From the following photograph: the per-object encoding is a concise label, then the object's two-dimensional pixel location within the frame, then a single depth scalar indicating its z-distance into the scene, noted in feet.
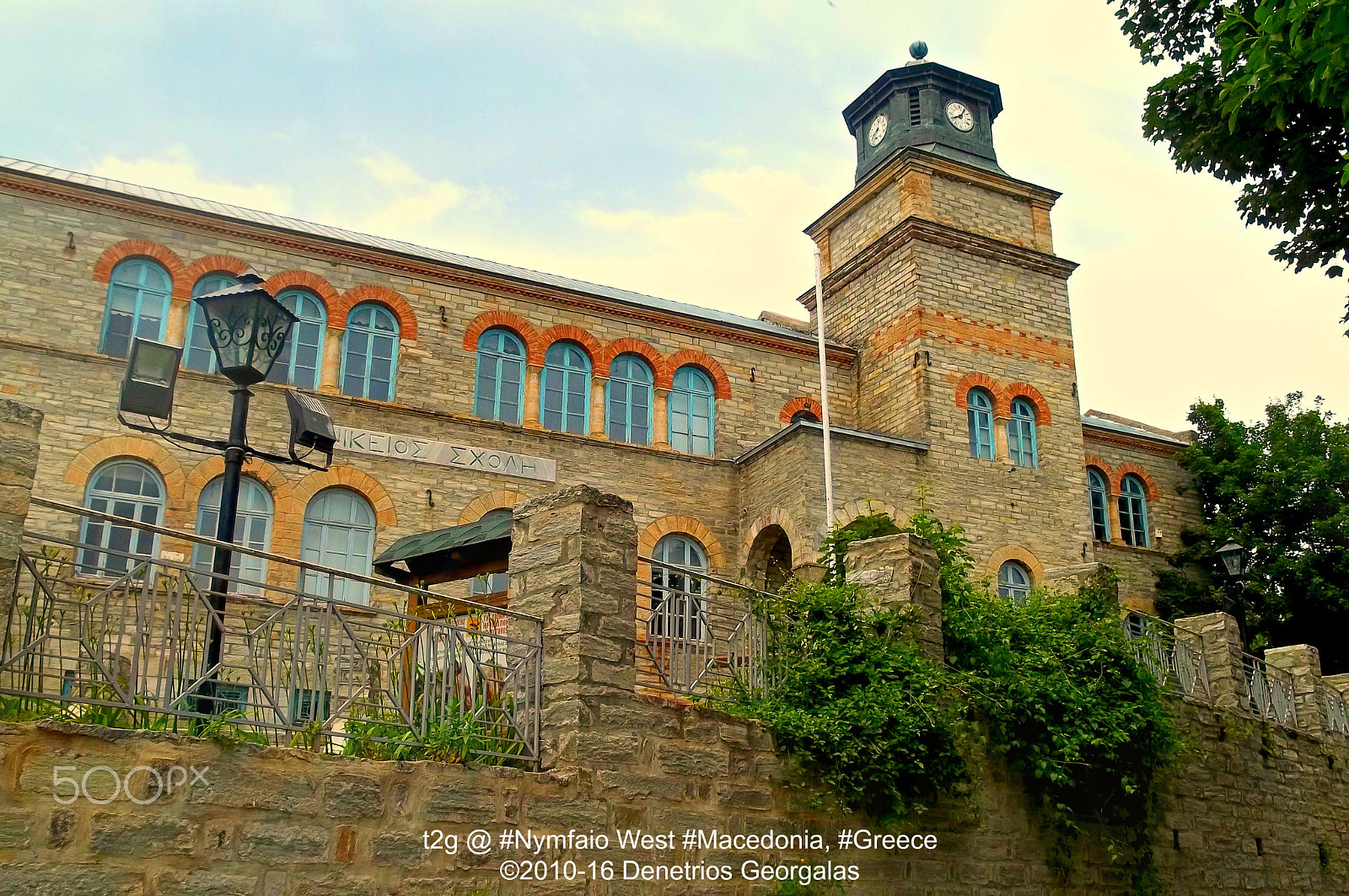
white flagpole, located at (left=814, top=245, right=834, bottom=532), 56.85
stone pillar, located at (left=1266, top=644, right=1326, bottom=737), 47.75
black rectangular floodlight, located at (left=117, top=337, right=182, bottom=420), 23.20
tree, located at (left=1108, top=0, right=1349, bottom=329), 27.81
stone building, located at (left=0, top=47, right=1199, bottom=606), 51.78
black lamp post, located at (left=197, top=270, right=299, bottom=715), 23.21
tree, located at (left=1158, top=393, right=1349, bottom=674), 71.00
